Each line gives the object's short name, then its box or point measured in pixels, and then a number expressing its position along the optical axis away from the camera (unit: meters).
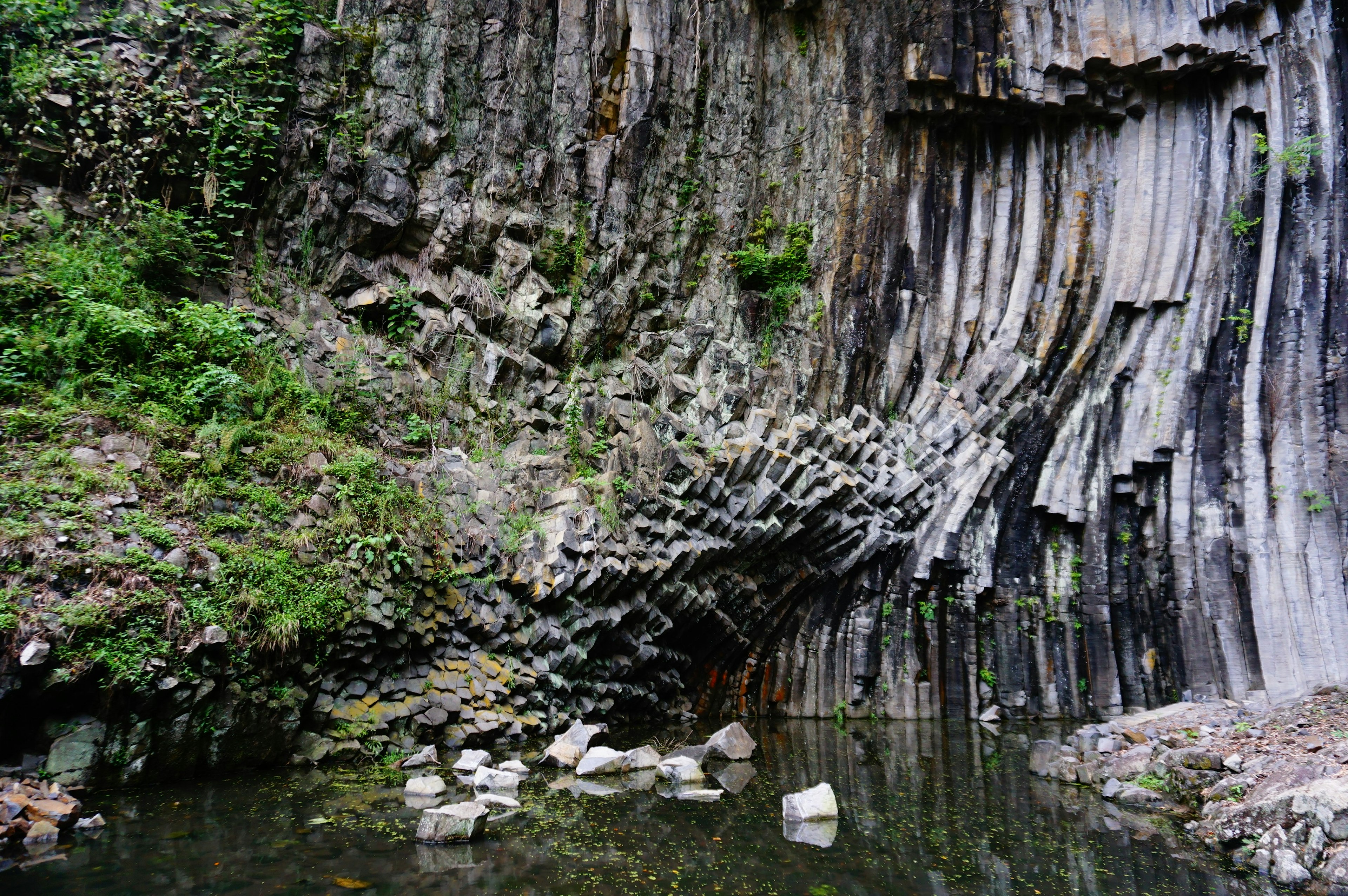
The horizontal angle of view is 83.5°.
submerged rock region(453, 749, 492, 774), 6.73
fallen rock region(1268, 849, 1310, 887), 4.80
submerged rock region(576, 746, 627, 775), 6.91
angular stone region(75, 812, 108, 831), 4.90
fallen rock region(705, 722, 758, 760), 7.82
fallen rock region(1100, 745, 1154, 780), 7.28
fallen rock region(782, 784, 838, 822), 5.86
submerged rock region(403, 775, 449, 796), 5.98
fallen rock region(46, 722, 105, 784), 5.38
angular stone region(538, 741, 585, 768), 7.12
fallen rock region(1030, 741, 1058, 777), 7.96
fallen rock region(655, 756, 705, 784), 6.66
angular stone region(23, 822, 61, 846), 4.66
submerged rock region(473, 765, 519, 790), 6.20
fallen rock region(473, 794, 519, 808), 5.64
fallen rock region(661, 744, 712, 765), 7.31
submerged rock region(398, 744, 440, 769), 6.90
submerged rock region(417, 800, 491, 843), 4.94
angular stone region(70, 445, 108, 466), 6.68
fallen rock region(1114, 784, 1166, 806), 6.72
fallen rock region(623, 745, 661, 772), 7.19
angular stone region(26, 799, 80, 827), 4.81
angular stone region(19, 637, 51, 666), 5.25
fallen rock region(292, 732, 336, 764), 6.80
